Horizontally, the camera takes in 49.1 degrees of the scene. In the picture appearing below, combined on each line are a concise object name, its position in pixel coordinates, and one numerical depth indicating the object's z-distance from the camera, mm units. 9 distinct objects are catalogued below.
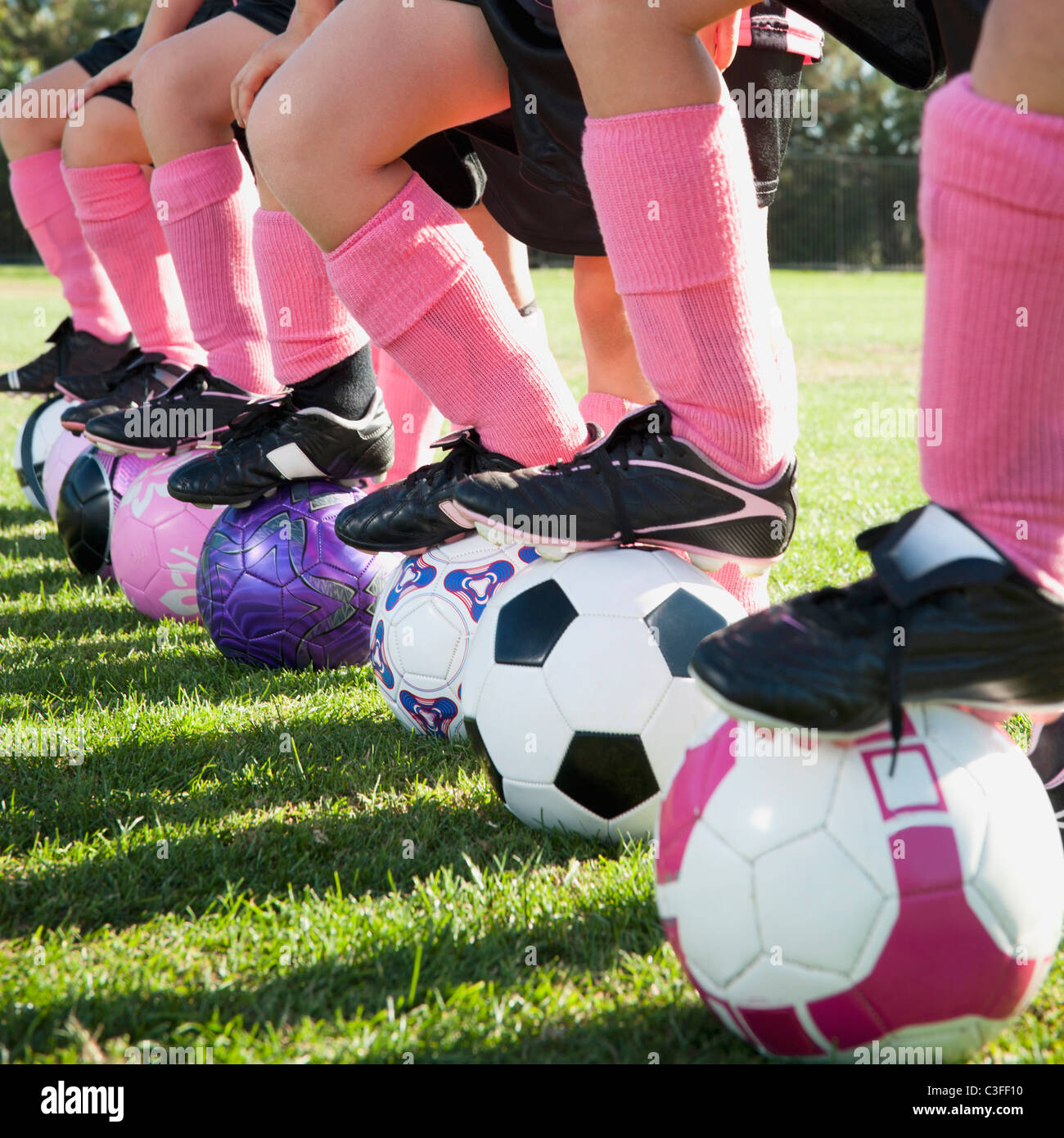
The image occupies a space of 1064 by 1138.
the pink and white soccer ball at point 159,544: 3219
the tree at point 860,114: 36844
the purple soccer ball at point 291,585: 2768
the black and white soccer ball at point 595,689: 1799
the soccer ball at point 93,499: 3645
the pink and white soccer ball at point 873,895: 1241
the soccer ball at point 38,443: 4605
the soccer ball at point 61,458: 4199
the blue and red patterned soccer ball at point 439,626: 2252
